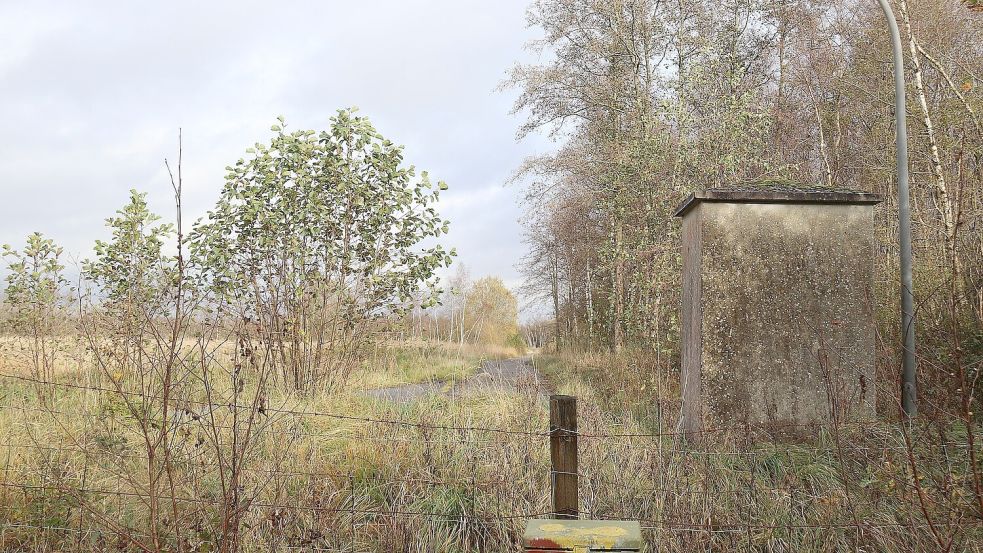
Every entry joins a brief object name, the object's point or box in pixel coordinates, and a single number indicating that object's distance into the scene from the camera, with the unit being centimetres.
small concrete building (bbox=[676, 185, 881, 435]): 555
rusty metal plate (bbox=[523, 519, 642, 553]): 220
